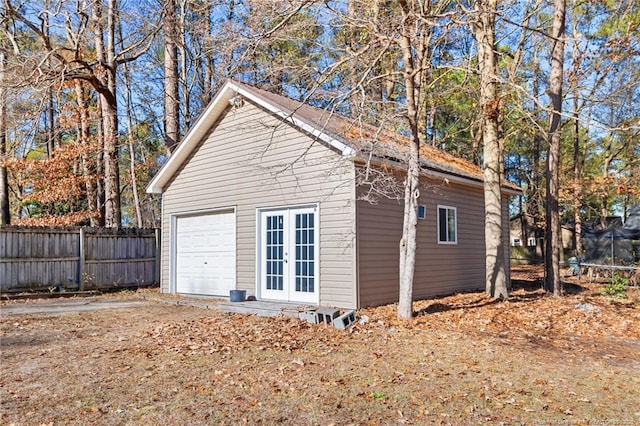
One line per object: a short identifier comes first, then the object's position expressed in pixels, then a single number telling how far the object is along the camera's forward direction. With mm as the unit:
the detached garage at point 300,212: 9461
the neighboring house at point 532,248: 28878
